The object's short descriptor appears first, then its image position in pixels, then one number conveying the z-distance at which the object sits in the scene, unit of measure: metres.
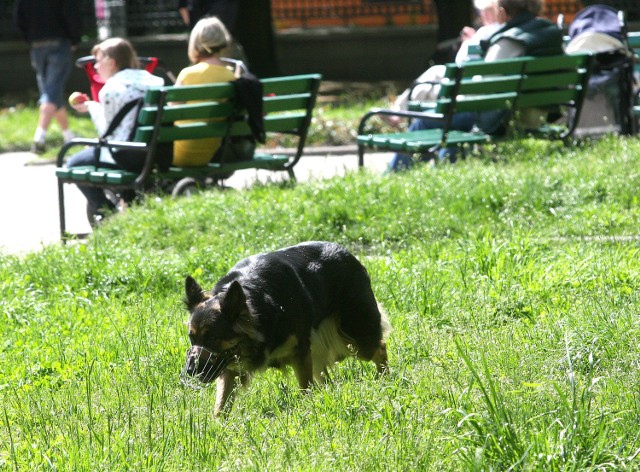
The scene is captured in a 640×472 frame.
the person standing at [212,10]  36.72
